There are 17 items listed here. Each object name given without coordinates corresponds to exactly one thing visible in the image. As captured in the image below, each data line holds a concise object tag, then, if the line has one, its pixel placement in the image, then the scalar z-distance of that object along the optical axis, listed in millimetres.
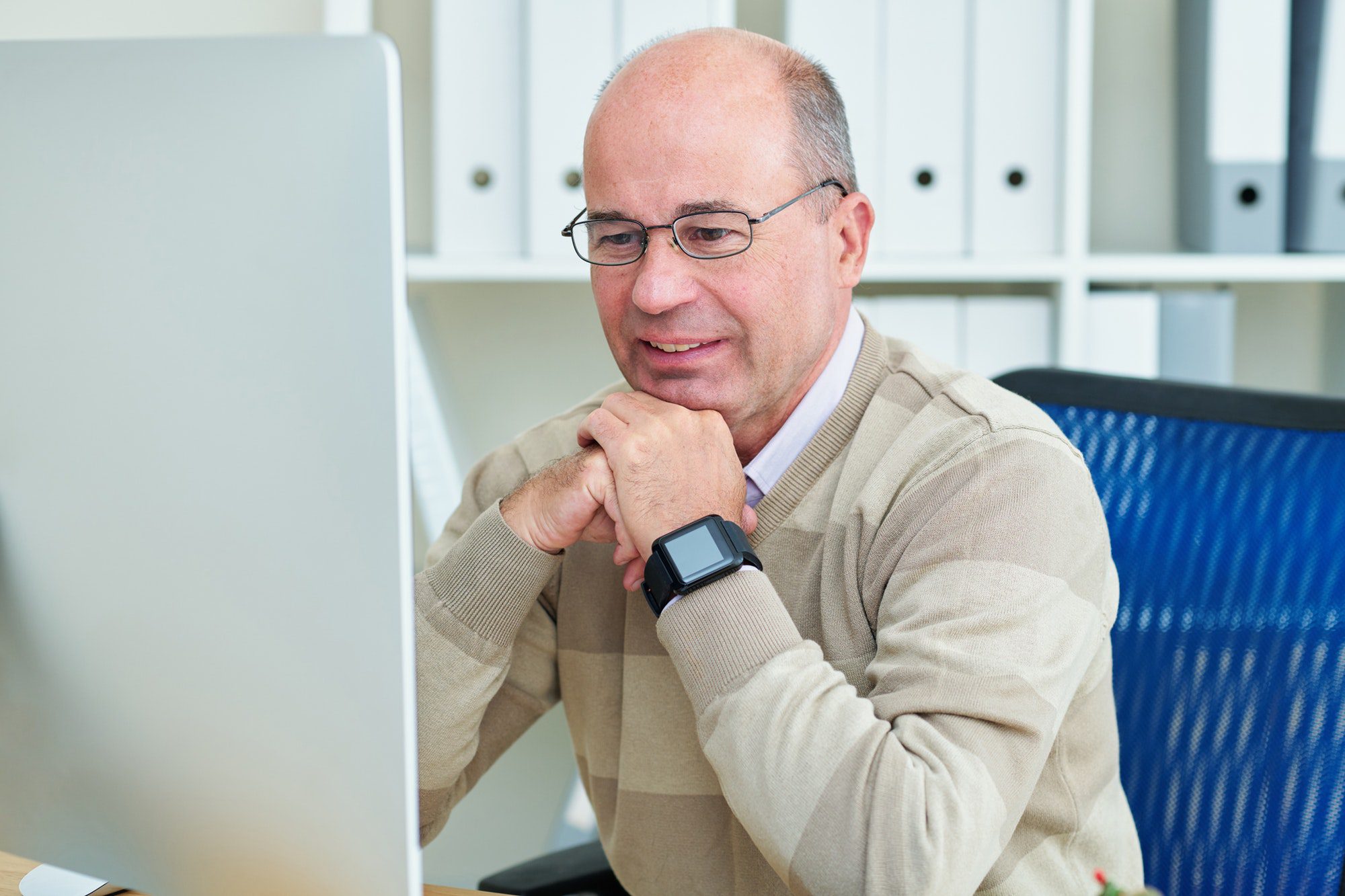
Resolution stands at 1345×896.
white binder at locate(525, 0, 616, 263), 2948
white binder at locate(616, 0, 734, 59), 2943
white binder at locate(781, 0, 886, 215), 2947
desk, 2371
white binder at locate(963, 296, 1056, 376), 3018
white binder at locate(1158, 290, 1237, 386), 3011
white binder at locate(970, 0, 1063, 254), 2945
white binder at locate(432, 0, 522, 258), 2976
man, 2315
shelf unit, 2965
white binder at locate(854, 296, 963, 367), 3015
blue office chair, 2490
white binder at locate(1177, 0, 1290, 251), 2937
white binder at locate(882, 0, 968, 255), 2943
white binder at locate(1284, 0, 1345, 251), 2927
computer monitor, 1446
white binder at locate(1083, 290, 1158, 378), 3002
